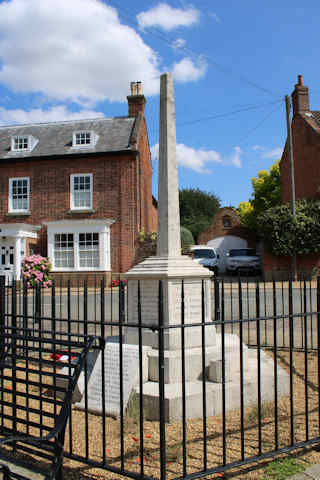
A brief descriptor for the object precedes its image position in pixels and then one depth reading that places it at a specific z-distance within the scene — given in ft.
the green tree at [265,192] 116.88
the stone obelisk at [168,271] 16.15
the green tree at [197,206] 150.61
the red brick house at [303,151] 65.62
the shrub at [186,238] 73.05
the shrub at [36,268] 58.75
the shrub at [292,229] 61.52
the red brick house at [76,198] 63.00
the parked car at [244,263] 79.71
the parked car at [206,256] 75.87
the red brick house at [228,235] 107.14
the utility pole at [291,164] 60.61
